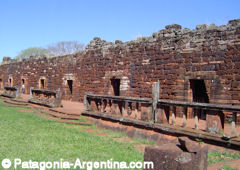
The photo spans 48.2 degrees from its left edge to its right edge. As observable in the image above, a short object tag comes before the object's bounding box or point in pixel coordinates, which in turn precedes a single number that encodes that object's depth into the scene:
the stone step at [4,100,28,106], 15.66
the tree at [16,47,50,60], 58.19
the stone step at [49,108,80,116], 11.43
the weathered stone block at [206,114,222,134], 6.73
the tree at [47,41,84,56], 58.65
